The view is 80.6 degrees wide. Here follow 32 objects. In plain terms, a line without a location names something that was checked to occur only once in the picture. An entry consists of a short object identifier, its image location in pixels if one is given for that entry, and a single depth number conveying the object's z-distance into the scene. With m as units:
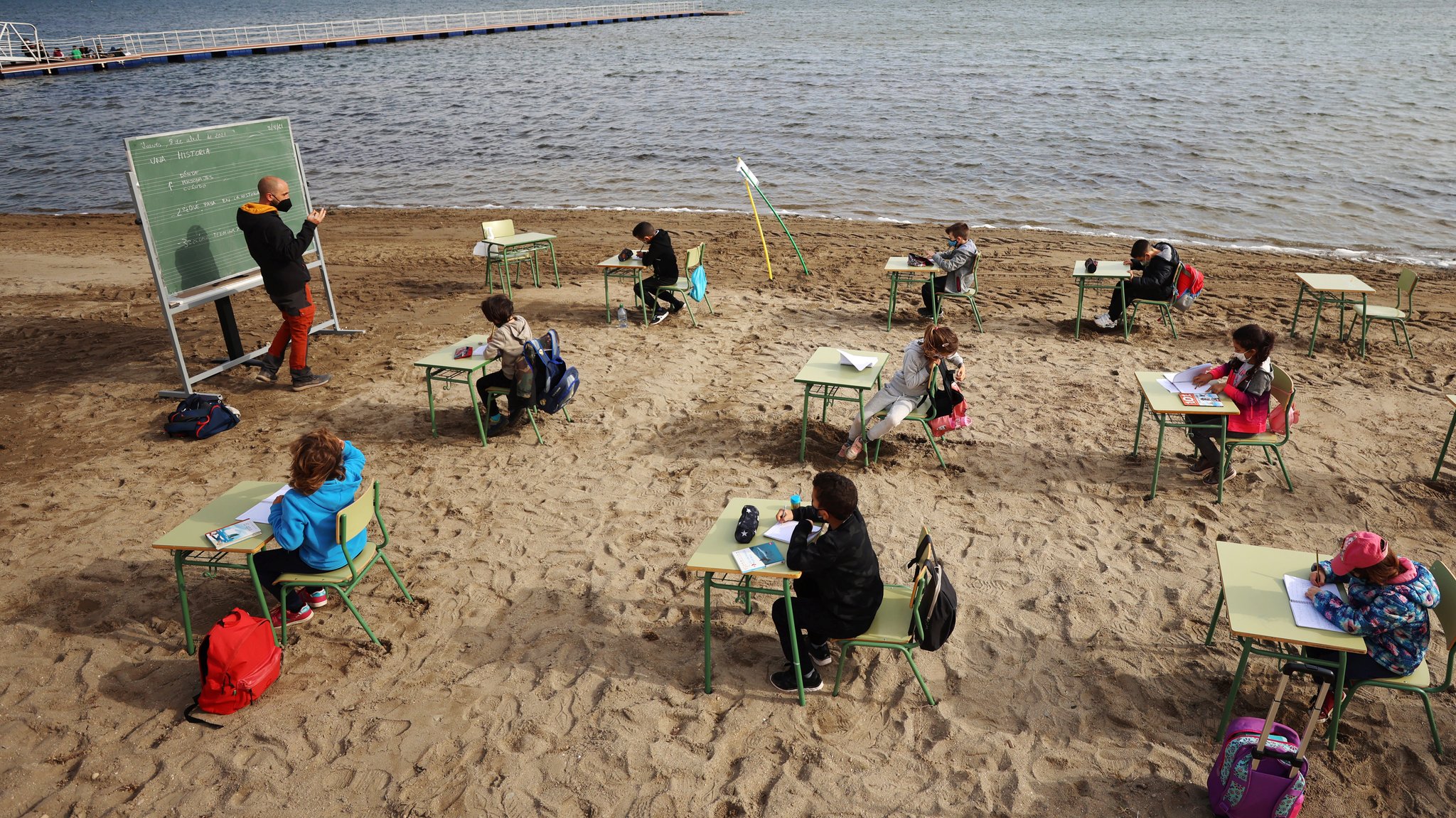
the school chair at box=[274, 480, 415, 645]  4.61
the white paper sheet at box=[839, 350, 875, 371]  7.03
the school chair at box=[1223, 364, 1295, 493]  6.29
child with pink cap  3.83
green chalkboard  7.95
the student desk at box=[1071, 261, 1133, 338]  9.70
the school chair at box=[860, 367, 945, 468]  6.95
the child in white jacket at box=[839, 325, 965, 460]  6.70
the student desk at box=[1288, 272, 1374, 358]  9.08
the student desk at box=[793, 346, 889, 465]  6.80
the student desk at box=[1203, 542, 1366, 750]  3.86
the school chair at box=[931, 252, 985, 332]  10.13
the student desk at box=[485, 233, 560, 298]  11.23
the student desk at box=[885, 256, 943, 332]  9.97
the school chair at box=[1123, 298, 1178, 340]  9.84
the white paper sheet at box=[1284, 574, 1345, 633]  3.94
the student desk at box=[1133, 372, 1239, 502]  6.22
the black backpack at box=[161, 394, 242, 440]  7.70
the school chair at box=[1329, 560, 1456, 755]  3.93
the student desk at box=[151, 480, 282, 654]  4.67
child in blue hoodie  4.63
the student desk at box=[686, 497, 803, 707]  4.34
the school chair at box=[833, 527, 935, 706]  4.34
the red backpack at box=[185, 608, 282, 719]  4.46
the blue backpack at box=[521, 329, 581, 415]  7.31
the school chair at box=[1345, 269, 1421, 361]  9.08
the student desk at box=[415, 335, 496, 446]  7.30
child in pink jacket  6.15
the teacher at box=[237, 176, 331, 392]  8.11
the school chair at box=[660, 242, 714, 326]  10.04
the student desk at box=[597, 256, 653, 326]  10.37
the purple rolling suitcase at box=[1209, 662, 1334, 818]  3.62
